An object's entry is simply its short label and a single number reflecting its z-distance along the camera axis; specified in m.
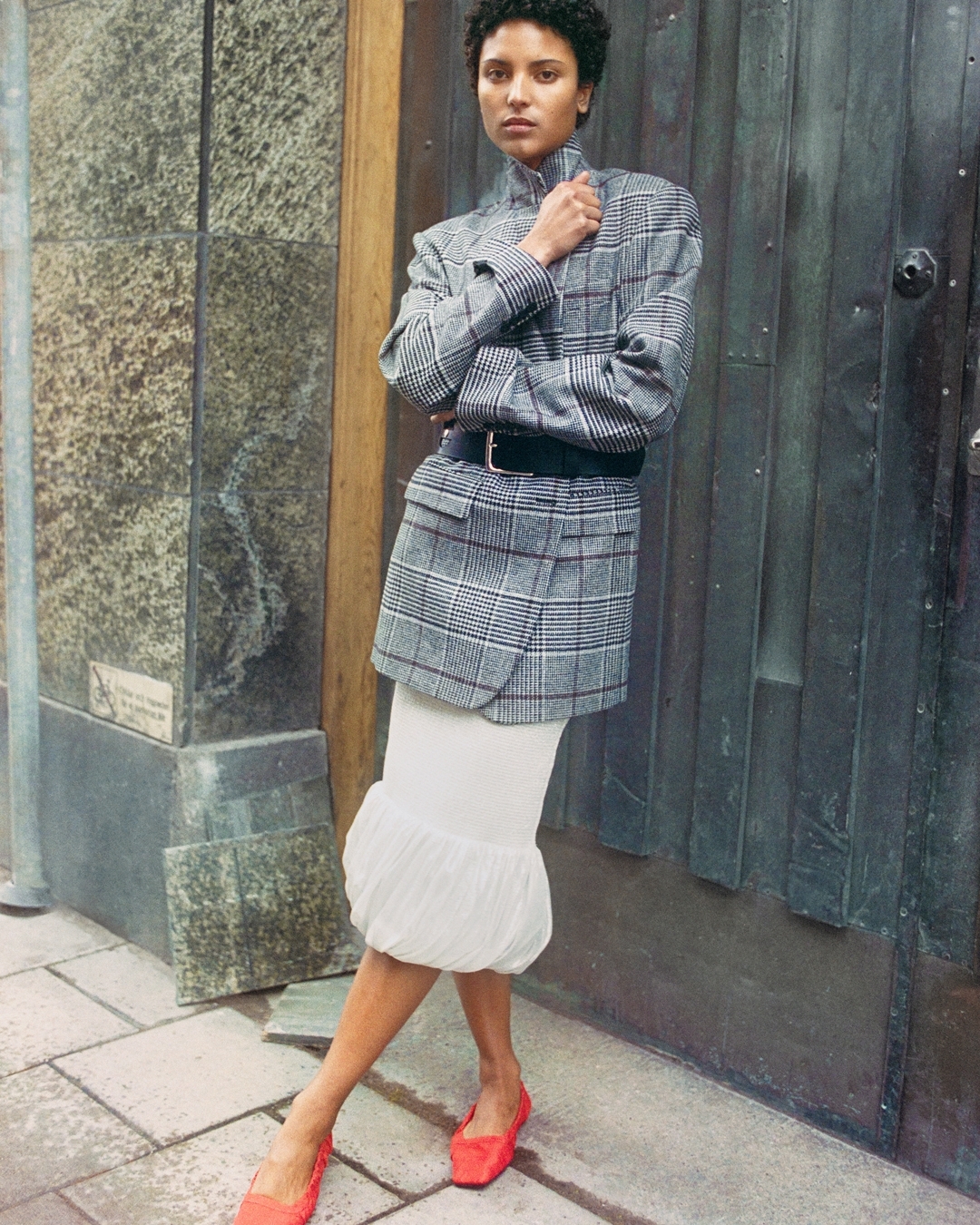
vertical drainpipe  3.42
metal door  2.44
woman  2.21
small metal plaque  3.35
